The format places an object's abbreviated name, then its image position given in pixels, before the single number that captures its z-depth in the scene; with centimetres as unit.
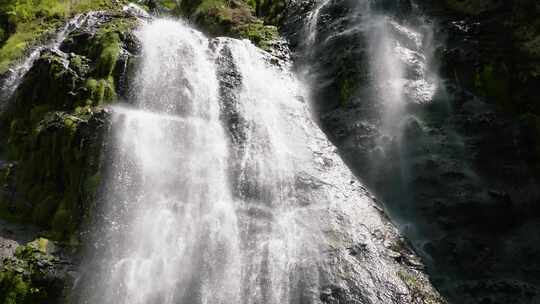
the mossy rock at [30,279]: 943
